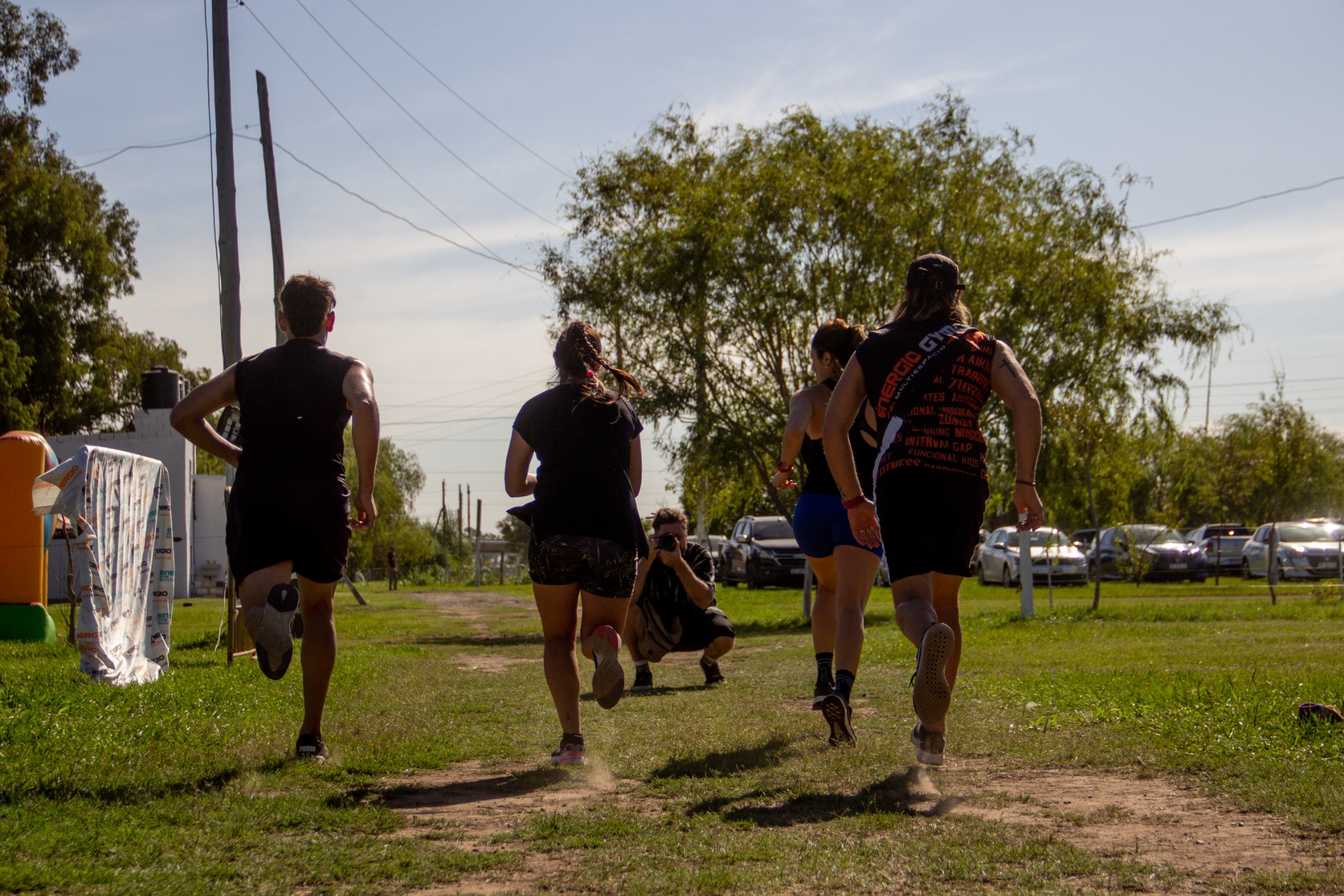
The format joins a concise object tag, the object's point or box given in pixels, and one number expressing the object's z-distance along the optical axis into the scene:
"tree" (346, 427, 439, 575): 69.12
